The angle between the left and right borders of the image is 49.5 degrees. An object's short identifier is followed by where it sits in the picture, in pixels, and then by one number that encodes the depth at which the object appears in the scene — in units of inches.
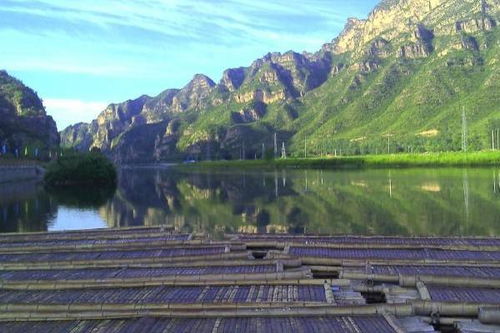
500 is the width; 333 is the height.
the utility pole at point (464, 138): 5683.1
